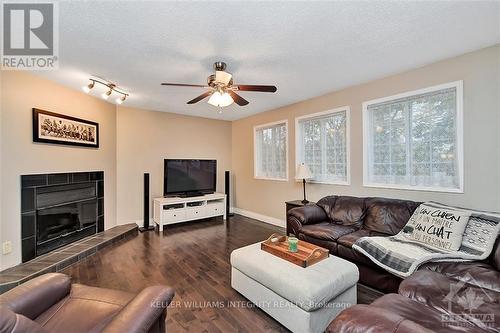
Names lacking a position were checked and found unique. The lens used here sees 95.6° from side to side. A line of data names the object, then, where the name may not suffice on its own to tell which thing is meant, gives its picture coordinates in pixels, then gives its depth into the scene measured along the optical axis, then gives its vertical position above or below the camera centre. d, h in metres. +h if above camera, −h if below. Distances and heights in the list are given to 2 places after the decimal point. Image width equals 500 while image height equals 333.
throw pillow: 2.08 -0.60
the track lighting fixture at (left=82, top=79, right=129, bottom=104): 3.07 +1.17
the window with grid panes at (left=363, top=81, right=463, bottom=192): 2.61 +0.33
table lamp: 3.83 -0.11
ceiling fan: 2.41 +0.87
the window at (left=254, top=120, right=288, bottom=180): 4.75 +0.36
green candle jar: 2.11 -0.73
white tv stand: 4.44 -0.86
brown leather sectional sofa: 1.09 -0.81
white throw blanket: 1.93 -0.77
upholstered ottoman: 1.63 -0.95
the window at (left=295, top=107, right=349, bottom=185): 3.68 +0.39
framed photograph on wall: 2.95 +0.56
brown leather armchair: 1.05 -0.77
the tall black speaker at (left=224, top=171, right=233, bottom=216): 5.35 -0.49
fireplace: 2.82 -0.60
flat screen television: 4.68 -0.21
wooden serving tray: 1.93 -0.79
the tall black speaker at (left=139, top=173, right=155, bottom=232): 4.47 -0.71
